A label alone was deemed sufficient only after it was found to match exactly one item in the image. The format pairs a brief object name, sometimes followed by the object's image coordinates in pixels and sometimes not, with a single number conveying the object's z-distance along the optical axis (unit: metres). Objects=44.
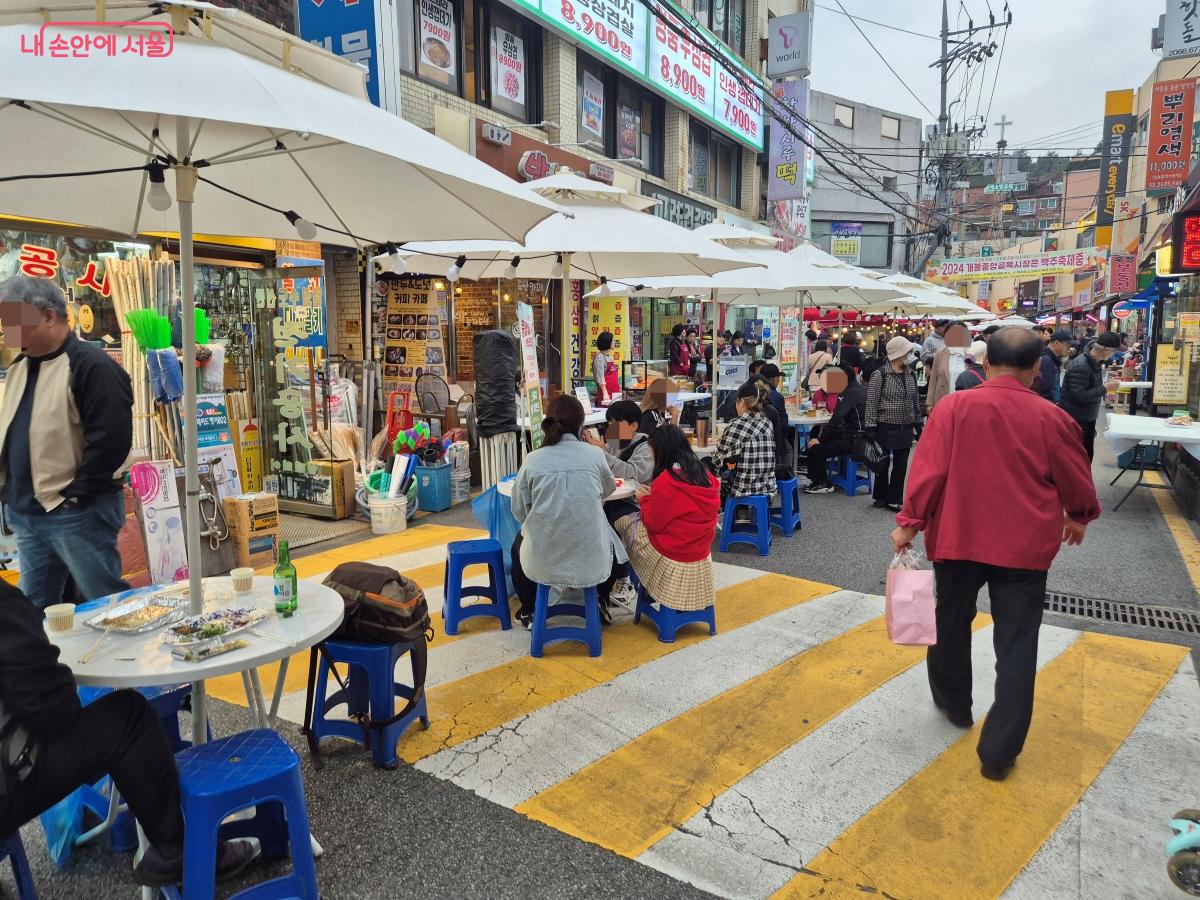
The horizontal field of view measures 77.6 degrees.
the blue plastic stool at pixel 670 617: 5.03
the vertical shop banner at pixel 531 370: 6.45
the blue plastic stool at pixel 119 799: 2.95
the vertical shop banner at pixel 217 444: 6.41
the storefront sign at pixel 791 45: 21.14
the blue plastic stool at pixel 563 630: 4.75
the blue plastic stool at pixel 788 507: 7.86
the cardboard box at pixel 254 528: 6.36
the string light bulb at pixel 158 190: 2.85
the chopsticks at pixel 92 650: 2.55
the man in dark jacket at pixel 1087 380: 9.43
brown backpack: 3.48
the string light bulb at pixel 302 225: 3.72
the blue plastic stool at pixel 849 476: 9.91
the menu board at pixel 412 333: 10.88
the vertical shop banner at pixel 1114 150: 26.42
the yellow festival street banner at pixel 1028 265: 29.91
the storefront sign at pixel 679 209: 18.02
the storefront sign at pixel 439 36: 11.37
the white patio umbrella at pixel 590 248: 6.03
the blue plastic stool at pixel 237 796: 2.41
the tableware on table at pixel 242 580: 3.29
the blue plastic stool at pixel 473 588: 5.06
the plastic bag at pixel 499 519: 5.49
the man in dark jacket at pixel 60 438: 3.48
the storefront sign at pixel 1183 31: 17.38
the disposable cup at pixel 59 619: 2.81
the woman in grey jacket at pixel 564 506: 4.51
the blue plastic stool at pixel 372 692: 3.46
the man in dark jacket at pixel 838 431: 9.48
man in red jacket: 3.39
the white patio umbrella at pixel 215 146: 2.33
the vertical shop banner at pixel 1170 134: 18.20
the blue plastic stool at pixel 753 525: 7.15
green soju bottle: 3.01
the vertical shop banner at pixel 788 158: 22.19
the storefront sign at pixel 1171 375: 11.01
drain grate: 5.49
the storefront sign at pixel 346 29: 9.16
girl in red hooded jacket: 4.91
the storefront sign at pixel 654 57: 13.88
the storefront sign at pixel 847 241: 40.22
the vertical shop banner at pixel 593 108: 15.62
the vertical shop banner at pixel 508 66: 13.13
